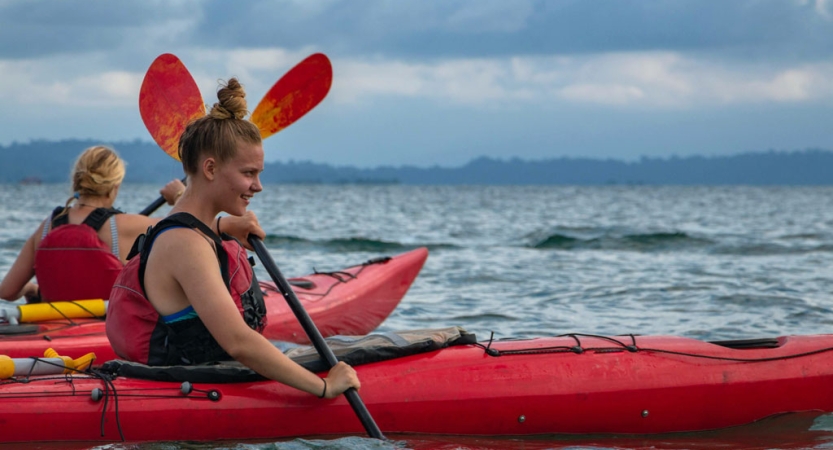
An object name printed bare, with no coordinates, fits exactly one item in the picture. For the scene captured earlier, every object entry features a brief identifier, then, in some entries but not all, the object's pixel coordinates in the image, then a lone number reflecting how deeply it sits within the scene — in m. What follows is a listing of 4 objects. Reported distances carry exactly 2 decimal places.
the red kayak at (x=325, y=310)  10.33
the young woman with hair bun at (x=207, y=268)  6.30
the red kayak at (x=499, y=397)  7.00
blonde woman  10.47
